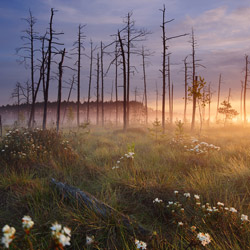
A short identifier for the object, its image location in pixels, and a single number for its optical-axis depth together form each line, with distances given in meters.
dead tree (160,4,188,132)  16.93
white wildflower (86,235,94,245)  2.13
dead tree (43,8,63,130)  14.67
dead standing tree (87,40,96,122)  28.36
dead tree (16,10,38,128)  18.48
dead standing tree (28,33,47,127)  16.69
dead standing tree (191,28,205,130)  22.64
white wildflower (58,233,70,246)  1.18
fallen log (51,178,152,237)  2.69
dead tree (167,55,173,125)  31.74
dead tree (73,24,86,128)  24.68
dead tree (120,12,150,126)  17.43
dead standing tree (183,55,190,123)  25.23
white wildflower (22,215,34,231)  1.30
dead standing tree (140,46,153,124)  27.94
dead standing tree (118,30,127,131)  17.18
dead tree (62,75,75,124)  26.65
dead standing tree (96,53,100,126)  30.39
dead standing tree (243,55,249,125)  28.13
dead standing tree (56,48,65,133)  14.62
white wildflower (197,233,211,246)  1.91
